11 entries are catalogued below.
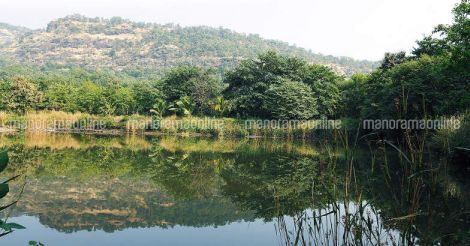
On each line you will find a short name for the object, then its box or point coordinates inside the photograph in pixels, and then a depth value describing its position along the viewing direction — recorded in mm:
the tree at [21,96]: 32312
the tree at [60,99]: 34344
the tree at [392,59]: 25719
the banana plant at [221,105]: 31406
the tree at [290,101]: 29078
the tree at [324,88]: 30812
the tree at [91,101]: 34844
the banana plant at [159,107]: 32469
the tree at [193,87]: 33844
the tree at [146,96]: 34188
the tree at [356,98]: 27000
